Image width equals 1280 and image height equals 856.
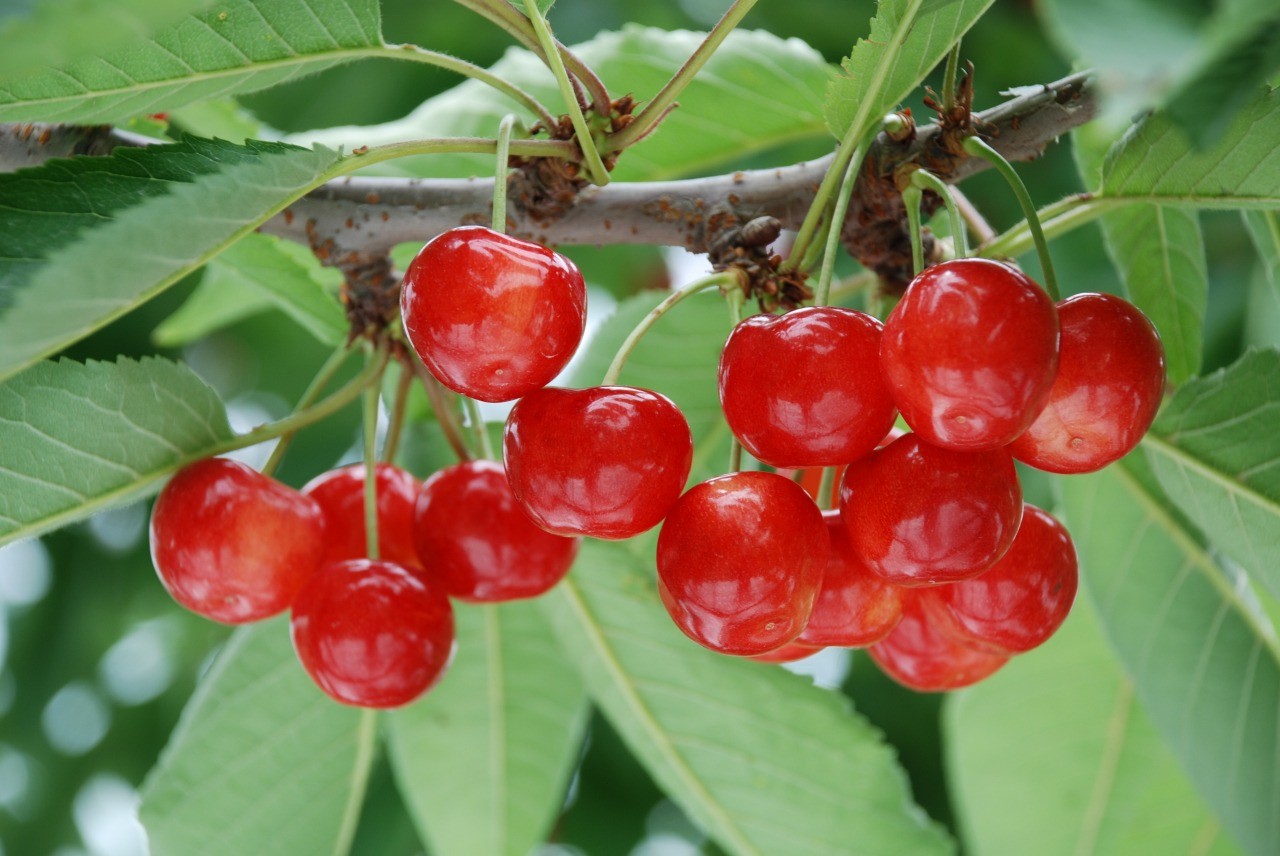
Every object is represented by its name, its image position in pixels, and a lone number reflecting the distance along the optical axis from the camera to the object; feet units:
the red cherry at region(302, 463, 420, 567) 2.14
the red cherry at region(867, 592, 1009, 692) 2.06
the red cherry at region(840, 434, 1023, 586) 1.93
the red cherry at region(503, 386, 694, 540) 1.94
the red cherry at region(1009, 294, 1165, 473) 1.94
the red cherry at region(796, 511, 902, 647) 1.98
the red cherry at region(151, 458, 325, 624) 2.05
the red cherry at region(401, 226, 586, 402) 1.93
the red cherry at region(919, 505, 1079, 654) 1.99
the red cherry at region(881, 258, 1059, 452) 1.89
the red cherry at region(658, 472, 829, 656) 1.93
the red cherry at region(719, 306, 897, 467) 1.93
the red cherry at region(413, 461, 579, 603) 2.07
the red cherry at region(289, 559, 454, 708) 2.04
